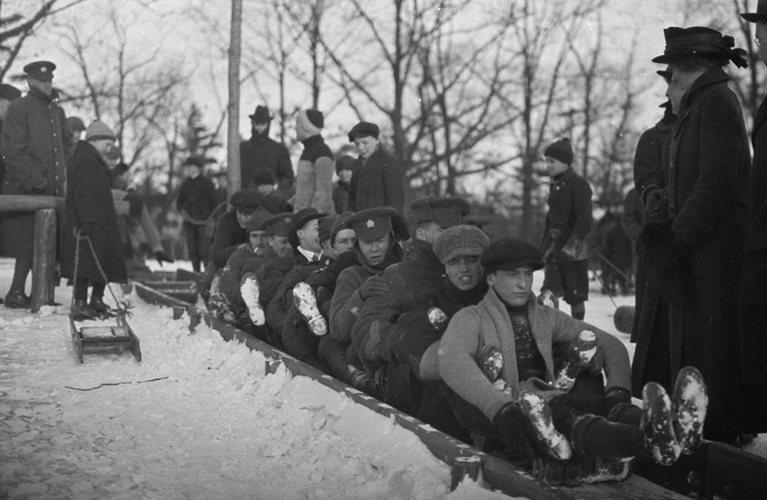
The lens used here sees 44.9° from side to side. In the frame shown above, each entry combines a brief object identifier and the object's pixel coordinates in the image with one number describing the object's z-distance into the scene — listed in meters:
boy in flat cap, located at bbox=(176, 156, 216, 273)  14.52
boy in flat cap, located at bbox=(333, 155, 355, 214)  10.86
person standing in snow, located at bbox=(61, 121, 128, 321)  9.16
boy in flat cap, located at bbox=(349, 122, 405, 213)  8.60
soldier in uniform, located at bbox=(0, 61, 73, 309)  9.72
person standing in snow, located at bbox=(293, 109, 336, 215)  9.57
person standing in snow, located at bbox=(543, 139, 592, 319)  8.55
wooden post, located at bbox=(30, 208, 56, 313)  9.67
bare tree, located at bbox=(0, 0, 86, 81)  16.08
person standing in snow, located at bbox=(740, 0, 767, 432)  3.81
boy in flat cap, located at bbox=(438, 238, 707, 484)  3.17
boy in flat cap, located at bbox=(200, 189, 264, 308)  9.60
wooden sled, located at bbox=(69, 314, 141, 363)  6.98
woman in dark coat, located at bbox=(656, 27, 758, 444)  4.26
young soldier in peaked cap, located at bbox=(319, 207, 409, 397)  5.72
